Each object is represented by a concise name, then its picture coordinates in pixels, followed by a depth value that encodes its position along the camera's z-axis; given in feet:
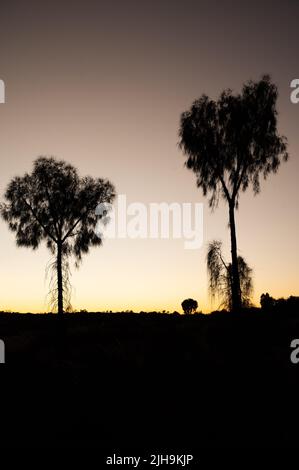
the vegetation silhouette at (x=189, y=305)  181.83
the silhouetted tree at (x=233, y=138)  74.13
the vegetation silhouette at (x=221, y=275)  72.33
